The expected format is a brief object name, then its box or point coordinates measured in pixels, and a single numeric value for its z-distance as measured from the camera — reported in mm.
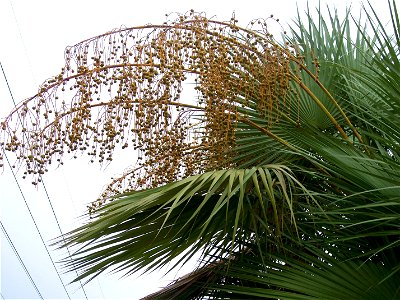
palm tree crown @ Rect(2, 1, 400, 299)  2447
